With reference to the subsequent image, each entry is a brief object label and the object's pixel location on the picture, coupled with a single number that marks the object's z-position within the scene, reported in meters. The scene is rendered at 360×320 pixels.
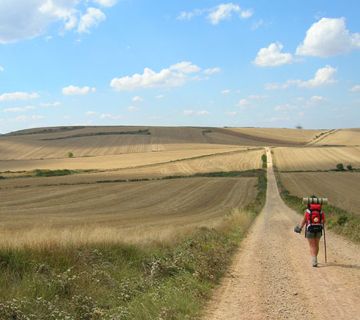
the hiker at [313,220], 14.64
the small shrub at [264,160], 89.15
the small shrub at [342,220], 24.06
